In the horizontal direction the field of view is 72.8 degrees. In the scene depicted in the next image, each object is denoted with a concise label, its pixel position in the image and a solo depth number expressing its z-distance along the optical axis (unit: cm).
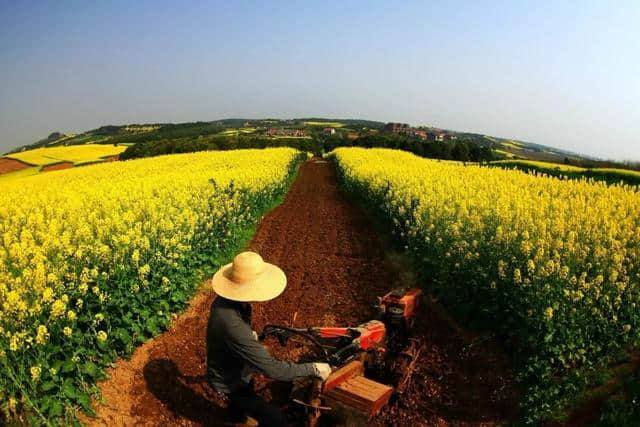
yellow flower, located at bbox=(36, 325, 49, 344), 457
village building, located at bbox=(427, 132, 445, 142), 14105
